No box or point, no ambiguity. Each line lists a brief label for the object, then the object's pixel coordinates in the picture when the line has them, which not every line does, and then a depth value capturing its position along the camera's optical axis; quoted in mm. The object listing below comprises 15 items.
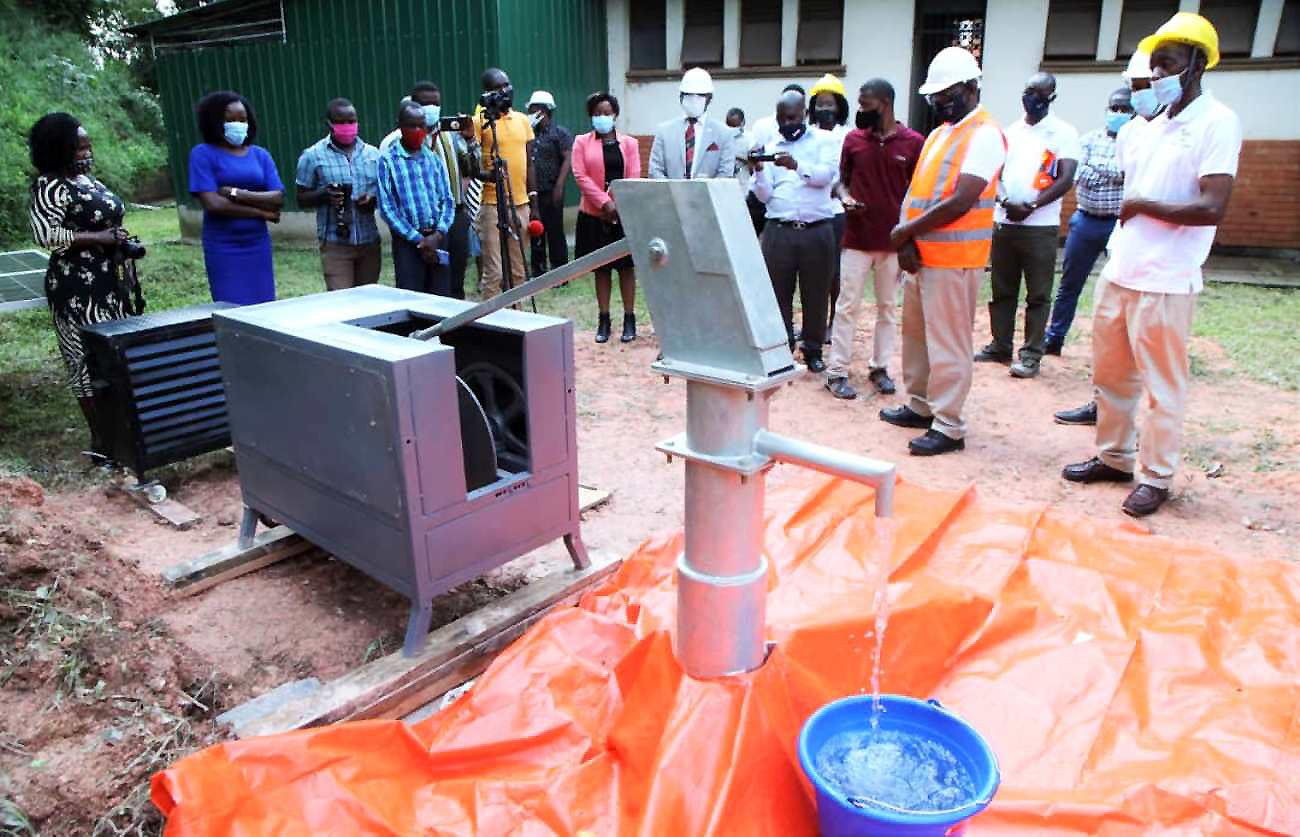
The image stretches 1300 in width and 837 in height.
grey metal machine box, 2342
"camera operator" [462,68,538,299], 6676
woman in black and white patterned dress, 3920
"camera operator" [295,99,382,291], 5258
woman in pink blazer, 6508
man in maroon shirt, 5023
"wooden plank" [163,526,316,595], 3000
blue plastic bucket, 1421
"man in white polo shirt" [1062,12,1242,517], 3160
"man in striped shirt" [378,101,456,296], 5383
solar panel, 4285
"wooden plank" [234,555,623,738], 2256
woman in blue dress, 4691
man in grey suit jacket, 6223
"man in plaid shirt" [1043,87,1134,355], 5480
